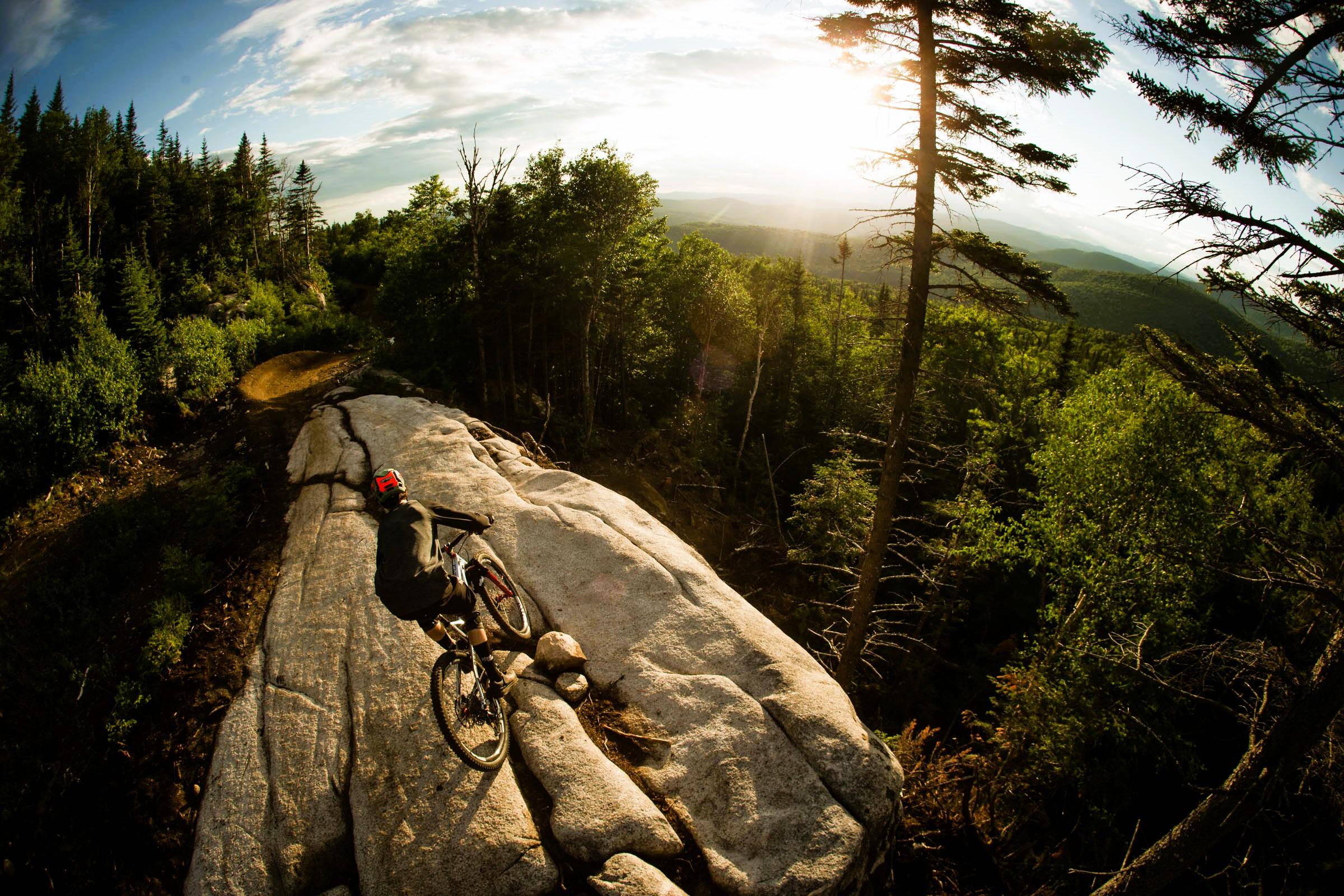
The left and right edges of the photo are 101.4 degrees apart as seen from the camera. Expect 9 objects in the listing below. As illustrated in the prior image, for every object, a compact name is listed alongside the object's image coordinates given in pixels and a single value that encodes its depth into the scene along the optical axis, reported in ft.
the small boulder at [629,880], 18.42
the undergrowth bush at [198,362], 55.06
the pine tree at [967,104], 30.63
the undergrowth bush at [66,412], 43.21
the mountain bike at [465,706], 20.84
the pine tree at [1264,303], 23.27
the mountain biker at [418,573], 20.33
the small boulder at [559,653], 26.66
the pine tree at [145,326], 53.98
